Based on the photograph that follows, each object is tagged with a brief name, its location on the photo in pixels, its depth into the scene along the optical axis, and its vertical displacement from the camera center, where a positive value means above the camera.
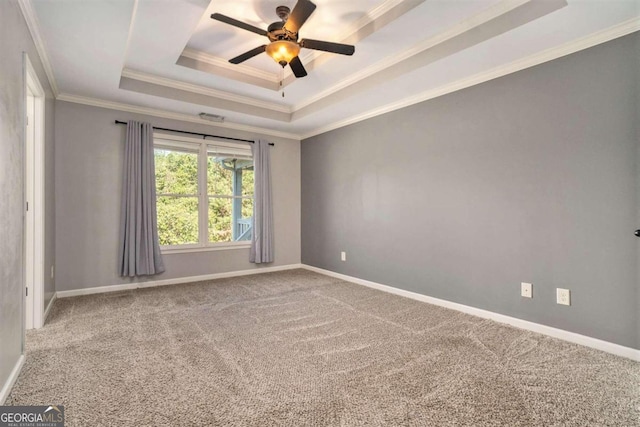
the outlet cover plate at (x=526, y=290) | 2.70 -0.64
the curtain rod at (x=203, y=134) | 3.94 +1.24
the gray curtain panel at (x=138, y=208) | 3.90 +0.17
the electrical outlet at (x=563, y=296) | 2.48 -0.64
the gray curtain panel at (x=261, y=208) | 4.96 +0.19
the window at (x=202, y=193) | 4.35 +0.41
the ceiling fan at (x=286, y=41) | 2.23 +1.39
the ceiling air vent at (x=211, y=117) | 4.34 +1.45
